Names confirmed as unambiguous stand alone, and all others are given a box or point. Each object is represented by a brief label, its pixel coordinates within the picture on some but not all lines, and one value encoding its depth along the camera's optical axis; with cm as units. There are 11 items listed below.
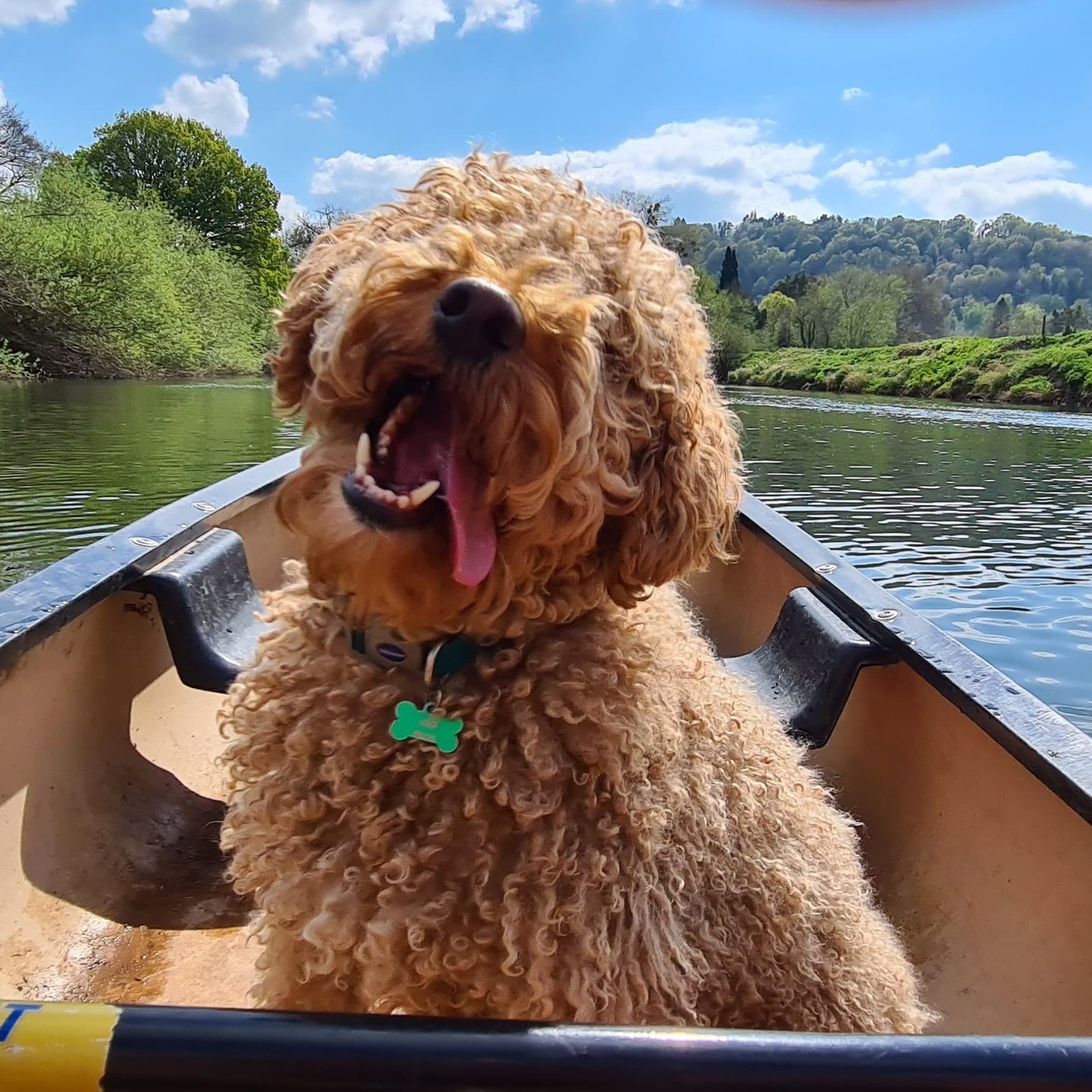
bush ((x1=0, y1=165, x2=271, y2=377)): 2844
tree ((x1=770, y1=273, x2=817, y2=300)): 8000
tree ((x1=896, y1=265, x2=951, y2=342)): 8400
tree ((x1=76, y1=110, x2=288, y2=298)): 4641
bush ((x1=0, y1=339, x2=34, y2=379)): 2605
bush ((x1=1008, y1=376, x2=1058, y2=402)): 3378
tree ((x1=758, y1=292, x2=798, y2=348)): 7106
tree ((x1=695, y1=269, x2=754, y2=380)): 5681
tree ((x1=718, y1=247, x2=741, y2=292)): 8194
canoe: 99
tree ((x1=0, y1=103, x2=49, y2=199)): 3300
